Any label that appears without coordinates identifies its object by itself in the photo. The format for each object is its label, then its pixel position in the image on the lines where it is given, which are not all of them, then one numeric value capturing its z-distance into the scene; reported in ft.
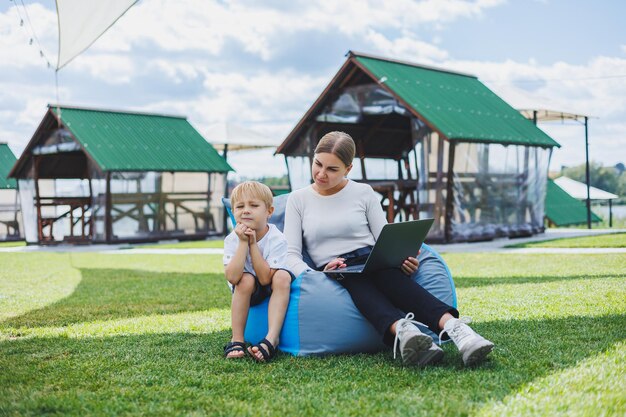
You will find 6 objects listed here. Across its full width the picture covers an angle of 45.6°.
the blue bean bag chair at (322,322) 13.21
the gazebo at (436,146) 43.96
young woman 12.35
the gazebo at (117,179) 57.41
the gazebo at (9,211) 71.15
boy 13.23
